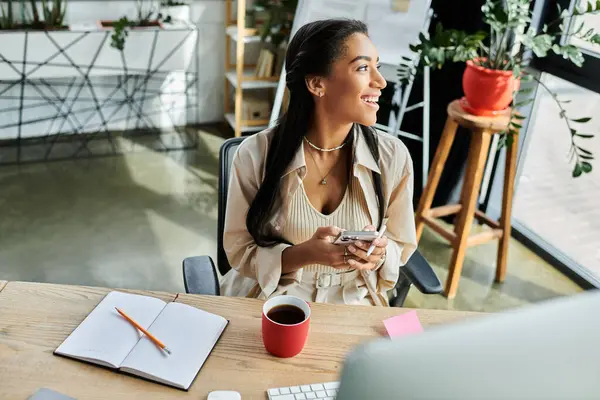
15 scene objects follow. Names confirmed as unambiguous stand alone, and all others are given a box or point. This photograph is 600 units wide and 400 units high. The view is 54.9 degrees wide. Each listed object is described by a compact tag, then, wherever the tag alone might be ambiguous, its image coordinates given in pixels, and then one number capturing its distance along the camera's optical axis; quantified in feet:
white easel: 8.98
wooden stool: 7.61
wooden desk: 3.29
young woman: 4.44
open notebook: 3.40
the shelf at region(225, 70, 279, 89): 12.17
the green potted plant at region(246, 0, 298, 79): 11.46
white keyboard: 3.26
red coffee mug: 3.46
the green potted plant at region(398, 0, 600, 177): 6.81
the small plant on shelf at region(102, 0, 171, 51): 11.12
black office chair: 4.44
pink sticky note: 3.85
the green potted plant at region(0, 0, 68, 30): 10.96
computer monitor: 1.19
